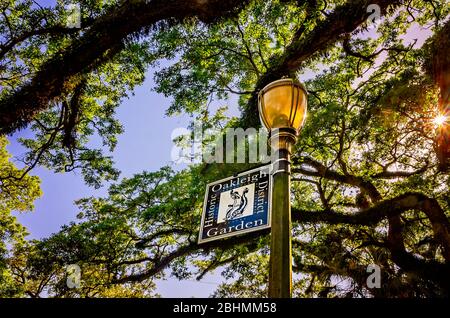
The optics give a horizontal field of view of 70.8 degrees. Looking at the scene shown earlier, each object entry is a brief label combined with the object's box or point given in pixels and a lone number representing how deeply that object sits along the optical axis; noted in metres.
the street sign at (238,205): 2.13
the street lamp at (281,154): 1.77
